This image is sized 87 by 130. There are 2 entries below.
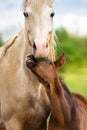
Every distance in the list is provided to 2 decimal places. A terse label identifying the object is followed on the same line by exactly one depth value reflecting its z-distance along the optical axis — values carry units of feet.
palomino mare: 20.27
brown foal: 17.61
